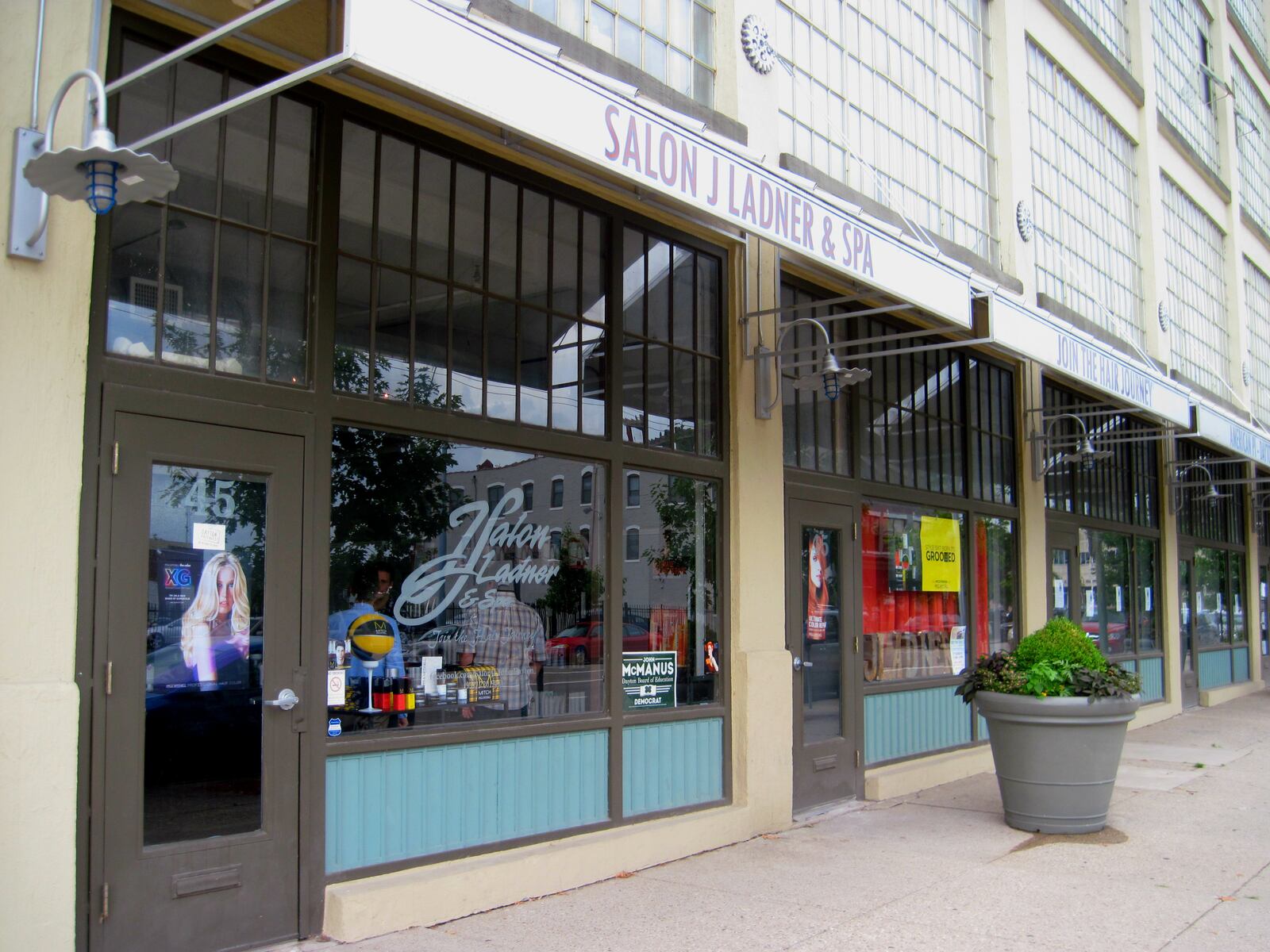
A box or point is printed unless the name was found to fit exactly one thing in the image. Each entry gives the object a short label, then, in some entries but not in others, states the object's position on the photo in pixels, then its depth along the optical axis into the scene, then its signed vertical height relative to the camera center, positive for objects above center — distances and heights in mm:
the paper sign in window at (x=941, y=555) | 11133 +353
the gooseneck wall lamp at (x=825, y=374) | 7910 +1511
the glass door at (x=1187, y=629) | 17391 -582
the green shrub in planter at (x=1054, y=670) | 8008 -552
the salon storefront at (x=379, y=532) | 5074 +321
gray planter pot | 7938 -1111
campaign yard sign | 7500 -559
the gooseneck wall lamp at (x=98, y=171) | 3812 +1402
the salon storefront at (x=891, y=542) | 9344 +450
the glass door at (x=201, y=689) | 4895 -415
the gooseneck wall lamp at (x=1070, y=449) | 12195 +1596
